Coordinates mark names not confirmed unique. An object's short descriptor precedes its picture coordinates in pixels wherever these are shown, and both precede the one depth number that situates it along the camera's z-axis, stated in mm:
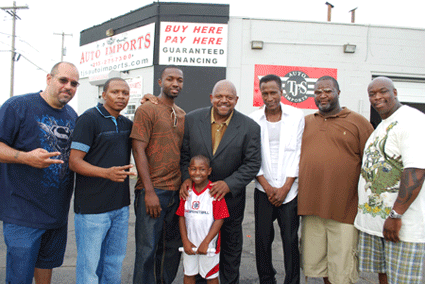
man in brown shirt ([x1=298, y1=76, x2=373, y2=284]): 2695
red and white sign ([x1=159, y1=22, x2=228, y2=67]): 8758
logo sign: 8977
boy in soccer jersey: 2551
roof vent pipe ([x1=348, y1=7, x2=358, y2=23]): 10452
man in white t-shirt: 2207
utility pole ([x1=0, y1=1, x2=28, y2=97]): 21344
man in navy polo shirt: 2270
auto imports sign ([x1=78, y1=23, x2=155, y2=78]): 9141
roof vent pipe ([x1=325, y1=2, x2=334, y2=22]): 10398
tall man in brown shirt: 2551
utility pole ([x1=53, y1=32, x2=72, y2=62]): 29775
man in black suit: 2664
